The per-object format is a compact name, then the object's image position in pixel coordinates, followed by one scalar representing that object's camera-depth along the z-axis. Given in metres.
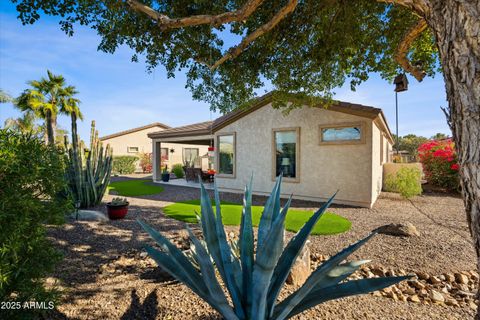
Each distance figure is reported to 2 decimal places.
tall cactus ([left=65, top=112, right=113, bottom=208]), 7.32
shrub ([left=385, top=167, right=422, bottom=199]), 9.52
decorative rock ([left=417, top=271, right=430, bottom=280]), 3.56
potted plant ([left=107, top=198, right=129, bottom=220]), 6.39
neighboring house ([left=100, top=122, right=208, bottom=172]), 25.88
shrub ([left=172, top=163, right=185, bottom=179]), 18.84
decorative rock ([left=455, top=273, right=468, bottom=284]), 3.46
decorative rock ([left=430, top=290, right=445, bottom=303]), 2.86
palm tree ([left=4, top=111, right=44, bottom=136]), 19.05
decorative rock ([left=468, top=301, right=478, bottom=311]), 2.69
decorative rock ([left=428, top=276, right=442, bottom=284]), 3.45
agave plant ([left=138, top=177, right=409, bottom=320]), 1.44
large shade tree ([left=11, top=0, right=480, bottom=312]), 4.03
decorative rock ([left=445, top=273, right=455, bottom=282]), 3.50
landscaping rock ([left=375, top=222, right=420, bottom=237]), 5.25
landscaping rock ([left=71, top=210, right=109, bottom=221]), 6.31
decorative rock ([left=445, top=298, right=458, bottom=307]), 2.76
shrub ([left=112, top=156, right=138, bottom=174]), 23.52
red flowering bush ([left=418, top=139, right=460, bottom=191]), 12.16
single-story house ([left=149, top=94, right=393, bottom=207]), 8.52
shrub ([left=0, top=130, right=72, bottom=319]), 1.75
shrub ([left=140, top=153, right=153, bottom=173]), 25.75
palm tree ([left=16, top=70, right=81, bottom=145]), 17.61
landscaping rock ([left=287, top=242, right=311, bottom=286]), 3.07
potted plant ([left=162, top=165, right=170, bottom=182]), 16.12
